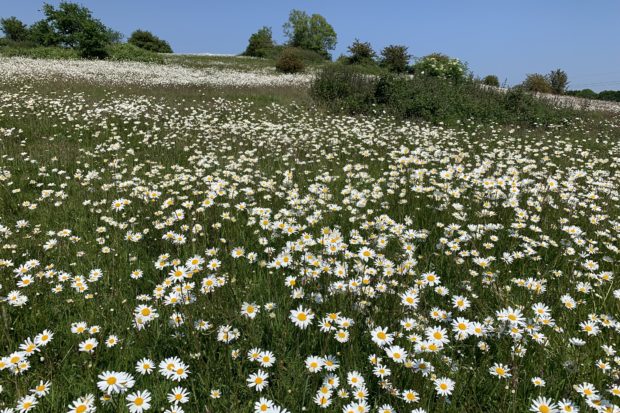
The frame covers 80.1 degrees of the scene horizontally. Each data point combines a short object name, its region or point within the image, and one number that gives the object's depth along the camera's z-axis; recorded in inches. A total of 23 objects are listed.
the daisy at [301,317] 94.3
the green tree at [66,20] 1670.8
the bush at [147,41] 2696.9
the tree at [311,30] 3353.8
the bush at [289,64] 1262.1
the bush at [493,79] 1289.4
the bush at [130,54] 1432.1
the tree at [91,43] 1416.1
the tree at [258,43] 2512.9
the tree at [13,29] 2512.3
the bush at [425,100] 485.7
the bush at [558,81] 1243.7
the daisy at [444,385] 79.1
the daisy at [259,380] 82.3
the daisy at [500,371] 85.3
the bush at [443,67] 847.1
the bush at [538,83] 1189.0
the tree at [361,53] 1493.6
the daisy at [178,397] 77.8
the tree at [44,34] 1699.1
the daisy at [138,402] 72.6
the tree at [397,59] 1162.0
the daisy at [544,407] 74.6
